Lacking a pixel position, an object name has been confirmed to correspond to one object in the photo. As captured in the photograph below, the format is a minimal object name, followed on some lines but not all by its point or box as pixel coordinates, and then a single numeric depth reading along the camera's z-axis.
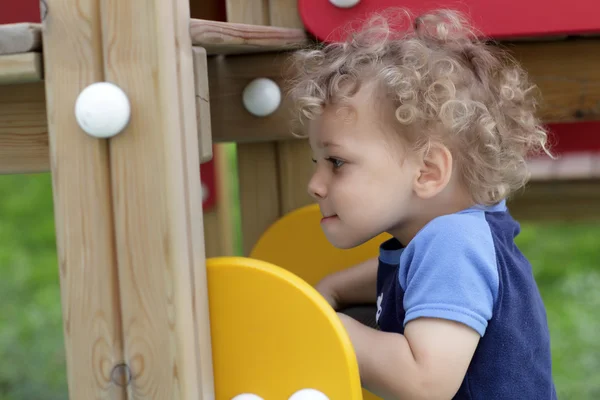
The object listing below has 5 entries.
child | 1.29
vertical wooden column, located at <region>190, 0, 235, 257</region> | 1.69
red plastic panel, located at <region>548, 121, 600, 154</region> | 2.02
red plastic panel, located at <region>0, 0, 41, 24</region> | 1.77
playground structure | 1.21
